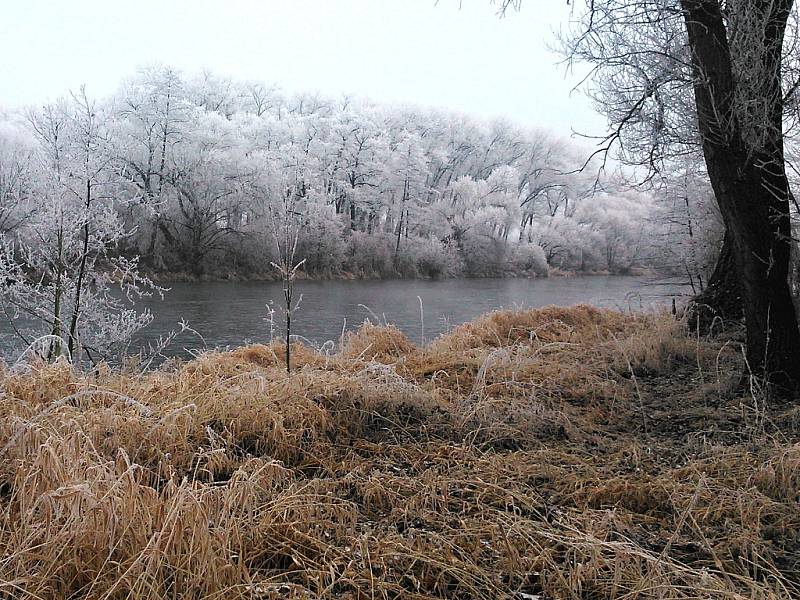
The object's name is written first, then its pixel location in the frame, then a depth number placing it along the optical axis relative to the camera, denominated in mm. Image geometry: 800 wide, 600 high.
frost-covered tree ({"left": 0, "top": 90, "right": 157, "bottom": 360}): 8508
